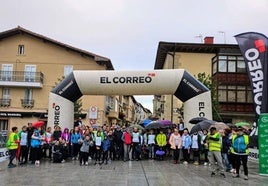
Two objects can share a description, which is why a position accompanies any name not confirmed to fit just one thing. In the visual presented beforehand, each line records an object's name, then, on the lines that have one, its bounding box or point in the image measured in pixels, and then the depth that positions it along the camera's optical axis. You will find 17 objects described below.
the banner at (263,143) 7.60
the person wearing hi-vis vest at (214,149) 7.31
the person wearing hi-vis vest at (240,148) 7.15
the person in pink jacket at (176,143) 9.89
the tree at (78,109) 20.65
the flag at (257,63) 8.79
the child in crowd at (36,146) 9.39
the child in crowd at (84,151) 9.30
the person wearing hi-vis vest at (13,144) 8.73
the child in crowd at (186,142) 9.85
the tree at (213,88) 18.39
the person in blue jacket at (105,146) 9.71
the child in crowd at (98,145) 9.65
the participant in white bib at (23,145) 9.24
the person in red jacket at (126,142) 10.28
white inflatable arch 10.45
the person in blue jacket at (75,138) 10.07
